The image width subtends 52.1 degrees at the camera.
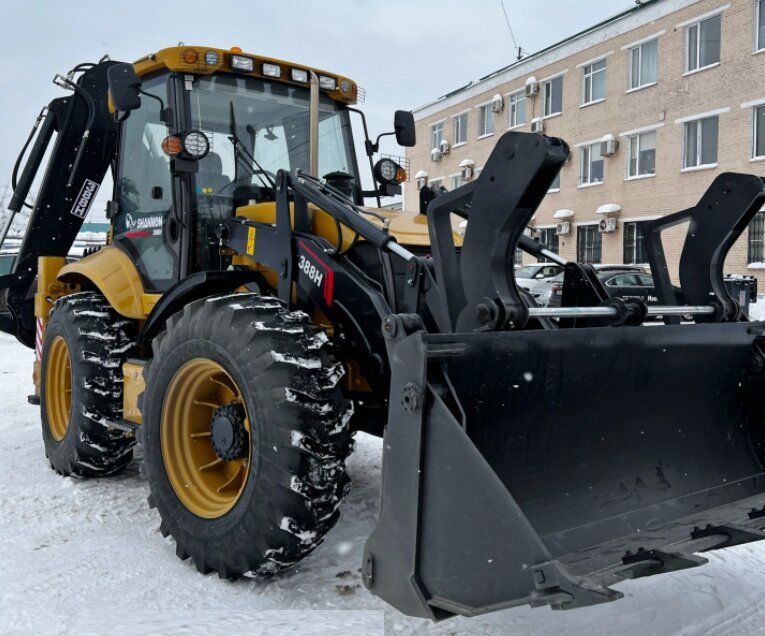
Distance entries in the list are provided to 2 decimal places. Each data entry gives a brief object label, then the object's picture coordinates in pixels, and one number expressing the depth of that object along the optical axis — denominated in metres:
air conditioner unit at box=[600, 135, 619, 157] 25.70
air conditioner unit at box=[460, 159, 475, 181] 31.80
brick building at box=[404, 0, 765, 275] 21.69
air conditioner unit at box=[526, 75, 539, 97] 29.06
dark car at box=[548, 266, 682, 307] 17.63
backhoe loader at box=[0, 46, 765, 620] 2.76
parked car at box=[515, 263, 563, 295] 19.91
